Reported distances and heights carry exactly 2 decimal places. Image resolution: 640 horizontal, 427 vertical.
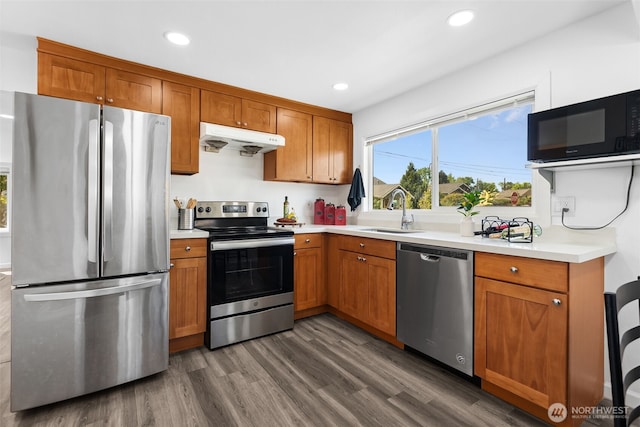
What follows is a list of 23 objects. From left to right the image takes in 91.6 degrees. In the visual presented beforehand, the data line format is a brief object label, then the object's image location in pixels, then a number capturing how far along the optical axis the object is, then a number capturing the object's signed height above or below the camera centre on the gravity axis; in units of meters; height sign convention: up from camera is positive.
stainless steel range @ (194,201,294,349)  2.58 -0.58
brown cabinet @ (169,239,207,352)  2.45 -0.64
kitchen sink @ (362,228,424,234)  3.04 -0.17
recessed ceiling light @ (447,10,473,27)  1.92 +1.24
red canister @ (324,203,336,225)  3.84 -0.01
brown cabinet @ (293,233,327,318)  3.12 -0.62
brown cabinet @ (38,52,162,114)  2.26 +1.01
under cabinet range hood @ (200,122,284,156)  2.77 +0.70
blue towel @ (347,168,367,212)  3.74 +0.27
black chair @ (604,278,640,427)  0.83 -0.42
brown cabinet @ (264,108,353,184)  3.44 +0.73
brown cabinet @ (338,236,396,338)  2.57 -0.61
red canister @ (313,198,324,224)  3.88 +0.02
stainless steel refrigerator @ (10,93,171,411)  1.73 -0.21
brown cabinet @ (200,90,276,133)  2.94 +1.02
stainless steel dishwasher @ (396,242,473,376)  2.02 -0.63
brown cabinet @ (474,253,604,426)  1.59 -0.66
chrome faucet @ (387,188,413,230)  3.14 -0.02
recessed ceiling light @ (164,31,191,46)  2.15 +1.24
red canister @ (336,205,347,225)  3.83 -0.02
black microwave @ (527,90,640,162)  1.60 +0.48
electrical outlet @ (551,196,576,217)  2.04 +0.06
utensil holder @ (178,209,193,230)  2.87 -0.05
